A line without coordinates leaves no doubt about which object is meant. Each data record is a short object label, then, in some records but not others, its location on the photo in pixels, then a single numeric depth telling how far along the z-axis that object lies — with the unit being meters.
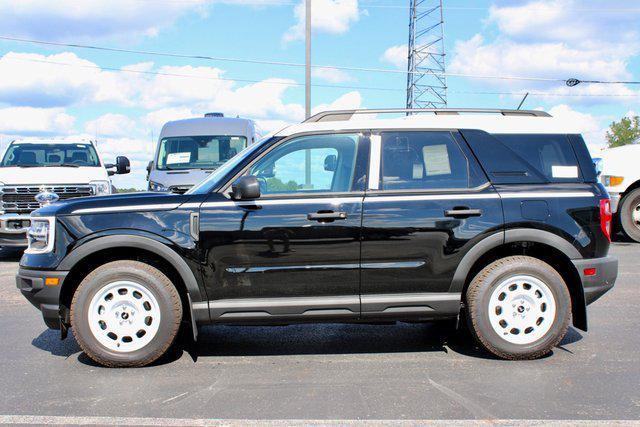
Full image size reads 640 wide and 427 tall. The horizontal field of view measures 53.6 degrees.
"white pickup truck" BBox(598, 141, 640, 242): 11.57
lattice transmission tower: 44.84
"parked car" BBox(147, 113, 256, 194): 13.18
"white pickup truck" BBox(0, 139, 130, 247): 10.70
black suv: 4.70
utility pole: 19.33
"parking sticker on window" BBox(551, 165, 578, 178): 5.01
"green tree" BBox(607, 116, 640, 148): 73.26
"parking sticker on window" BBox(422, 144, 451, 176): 4.97
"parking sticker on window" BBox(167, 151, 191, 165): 13.20
